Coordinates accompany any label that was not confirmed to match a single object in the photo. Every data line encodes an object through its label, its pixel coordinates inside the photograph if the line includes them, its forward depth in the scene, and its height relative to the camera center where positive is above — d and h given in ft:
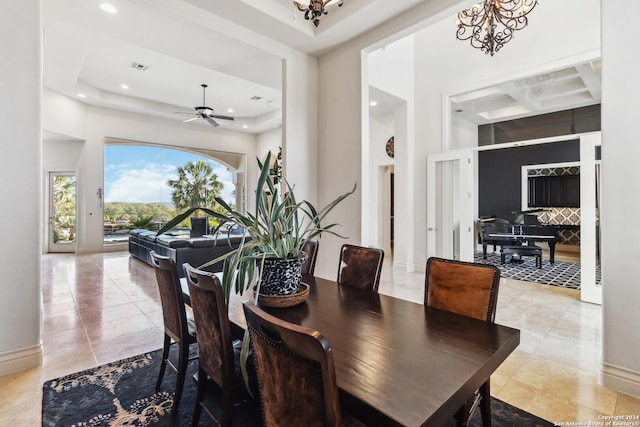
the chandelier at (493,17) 12.76 +8.43
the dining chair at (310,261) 8.57 -1.34
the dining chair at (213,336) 4.57 -1.93
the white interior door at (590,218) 13.16 -0.27
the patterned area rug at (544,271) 16.66 -3.67
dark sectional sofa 16.93 -1.98
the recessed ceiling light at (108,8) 10.67 +7.27
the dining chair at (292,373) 2.61 -1.49
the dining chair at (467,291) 5.23 -1.42
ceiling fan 22.26 +7.28
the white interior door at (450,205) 17.02 +0.40
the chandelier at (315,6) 8.22 +5.61
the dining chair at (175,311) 5.83 -1.94
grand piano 21.22 -1.40
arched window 27.71 +3.16
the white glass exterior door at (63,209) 26.43 +0.45
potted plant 5.19 -0.53
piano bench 19.58 -2.54
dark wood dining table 2.85 -1.72
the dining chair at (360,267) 7.01 -1.28
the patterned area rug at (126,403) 5.96 -3.98
